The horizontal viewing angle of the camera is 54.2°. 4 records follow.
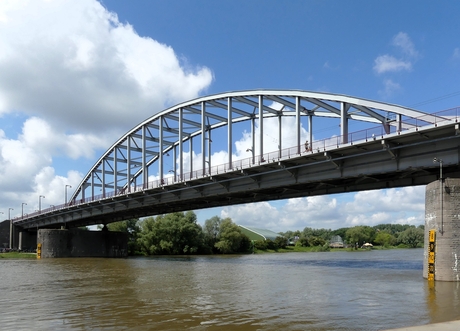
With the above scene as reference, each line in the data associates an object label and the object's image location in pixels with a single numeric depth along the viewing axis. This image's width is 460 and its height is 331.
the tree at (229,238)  85.62
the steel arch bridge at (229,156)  28.59
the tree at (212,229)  87.06
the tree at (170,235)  78.62
